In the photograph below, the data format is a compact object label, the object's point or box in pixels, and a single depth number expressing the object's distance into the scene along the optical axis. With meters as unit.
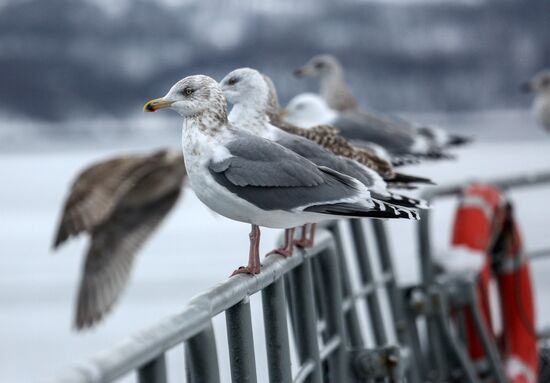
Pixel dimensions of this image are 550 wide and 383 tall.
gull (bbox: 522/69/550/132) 17.57
